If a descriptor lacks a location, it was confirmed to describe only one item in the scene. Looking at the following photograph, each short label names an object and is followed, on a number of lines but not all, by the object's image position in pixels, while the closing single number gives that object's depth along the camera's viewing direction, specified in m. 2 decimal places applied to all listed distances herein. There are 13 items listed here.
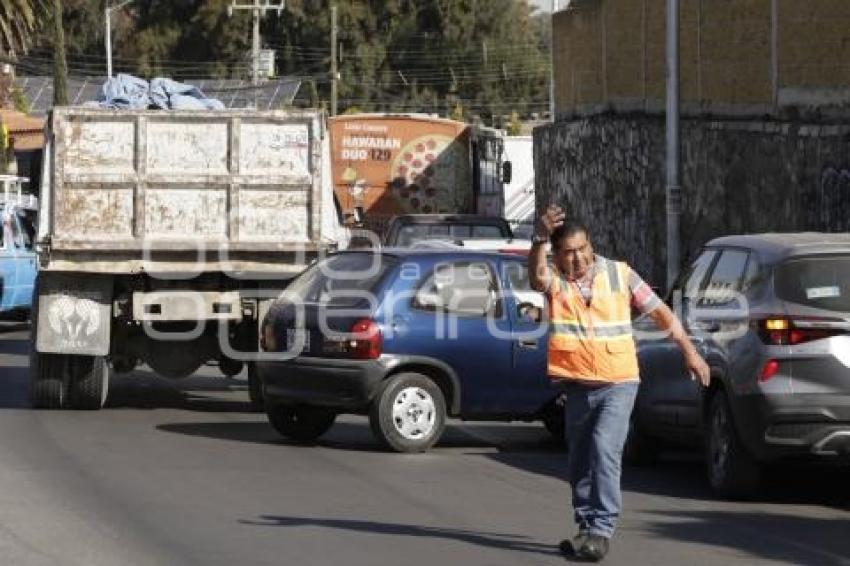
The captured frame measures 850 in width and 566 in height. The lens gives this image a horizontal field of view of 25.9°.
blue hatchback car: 14.30
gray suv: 11.32
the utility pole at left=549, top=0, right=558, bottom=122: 40.54
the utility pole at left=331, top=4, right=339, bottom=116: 66.66
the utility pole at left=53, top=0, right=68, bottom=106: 53.72
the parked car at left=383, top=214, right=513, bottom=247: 24.78
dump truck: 16.86
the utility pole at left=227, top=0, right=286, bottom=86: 63.12
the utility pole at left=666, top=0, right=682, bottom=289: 26.25
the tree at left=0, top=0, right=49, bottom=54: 49.25
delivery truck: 35.69
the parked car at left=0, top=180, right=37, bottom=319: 29.00
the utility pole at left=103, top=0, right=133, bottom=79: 63.94
